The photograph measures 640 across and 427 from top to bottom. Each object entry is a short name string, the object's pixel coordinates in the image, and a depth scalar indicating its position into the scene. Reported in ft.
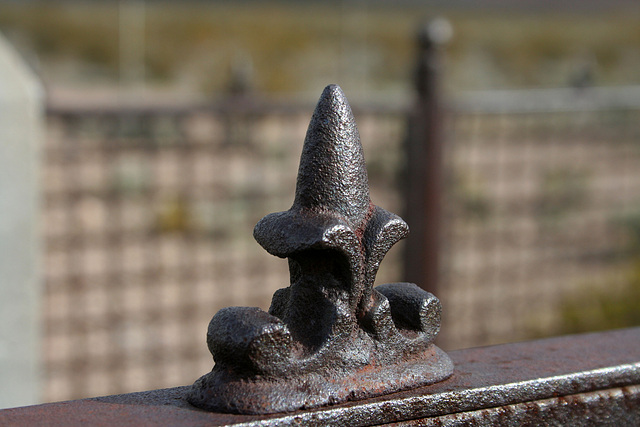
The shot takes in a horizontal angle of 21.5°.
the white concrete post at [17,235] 2.46
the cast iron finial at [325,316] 1.38
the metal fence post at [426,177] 4.43
